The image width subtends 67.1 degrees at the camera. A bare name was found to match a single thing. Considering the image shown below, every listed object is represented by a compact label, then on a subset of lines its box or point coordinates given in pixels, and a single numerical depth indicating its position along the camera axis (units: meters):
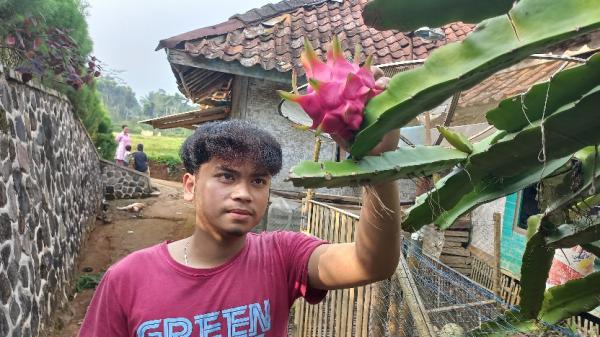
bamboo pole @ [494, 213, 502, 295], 4.73
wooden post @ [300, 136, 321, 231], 4.72
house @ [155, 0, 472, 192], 6.04
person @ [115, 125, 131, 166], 13.99
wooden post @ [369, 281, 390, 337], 2.81
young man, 1.46
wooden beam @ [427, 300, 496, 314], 2.14
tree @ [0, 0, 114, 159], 4.86
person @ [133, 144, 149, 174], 14.74
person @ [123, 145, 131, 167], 14.13
